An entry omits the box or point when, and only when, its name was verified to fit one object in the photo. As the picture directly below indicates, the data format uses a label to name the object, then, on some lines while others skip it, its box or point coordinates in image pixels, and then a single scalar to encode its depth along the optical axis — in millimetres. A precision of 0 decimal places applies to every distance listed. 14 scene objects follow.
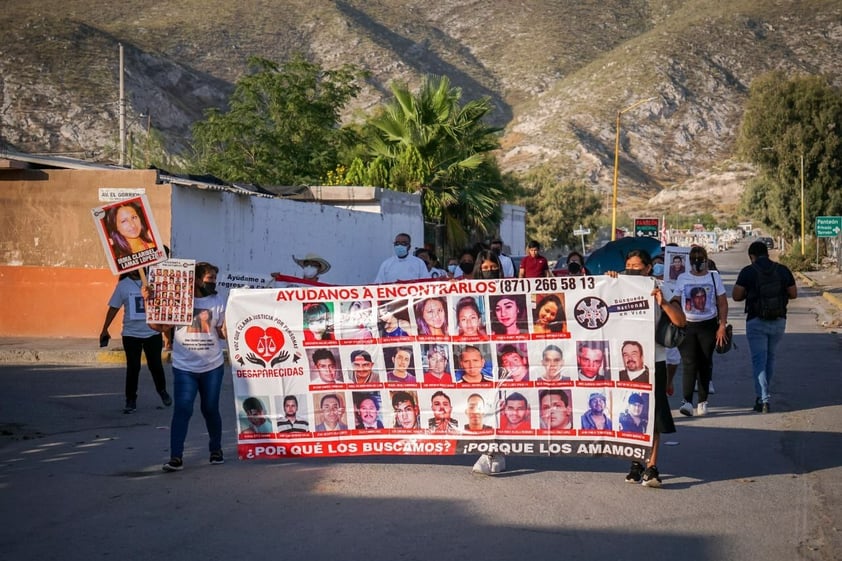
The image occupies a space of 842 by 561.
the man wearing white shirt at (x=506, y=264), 15000
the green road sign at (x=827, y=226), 51781
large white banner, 7828
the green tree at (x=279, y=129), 38406
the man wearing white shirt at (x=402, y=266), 13812
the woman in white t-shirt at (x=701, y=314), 11758
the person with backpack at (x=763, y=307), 11484
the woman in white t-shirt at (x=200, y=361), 8469
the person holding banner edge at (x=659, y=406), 7734
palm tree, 33250
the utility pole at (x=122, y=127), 37344
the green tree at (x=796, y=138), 62719
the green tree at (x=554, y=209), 73938
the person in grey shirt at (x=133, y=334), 11836
